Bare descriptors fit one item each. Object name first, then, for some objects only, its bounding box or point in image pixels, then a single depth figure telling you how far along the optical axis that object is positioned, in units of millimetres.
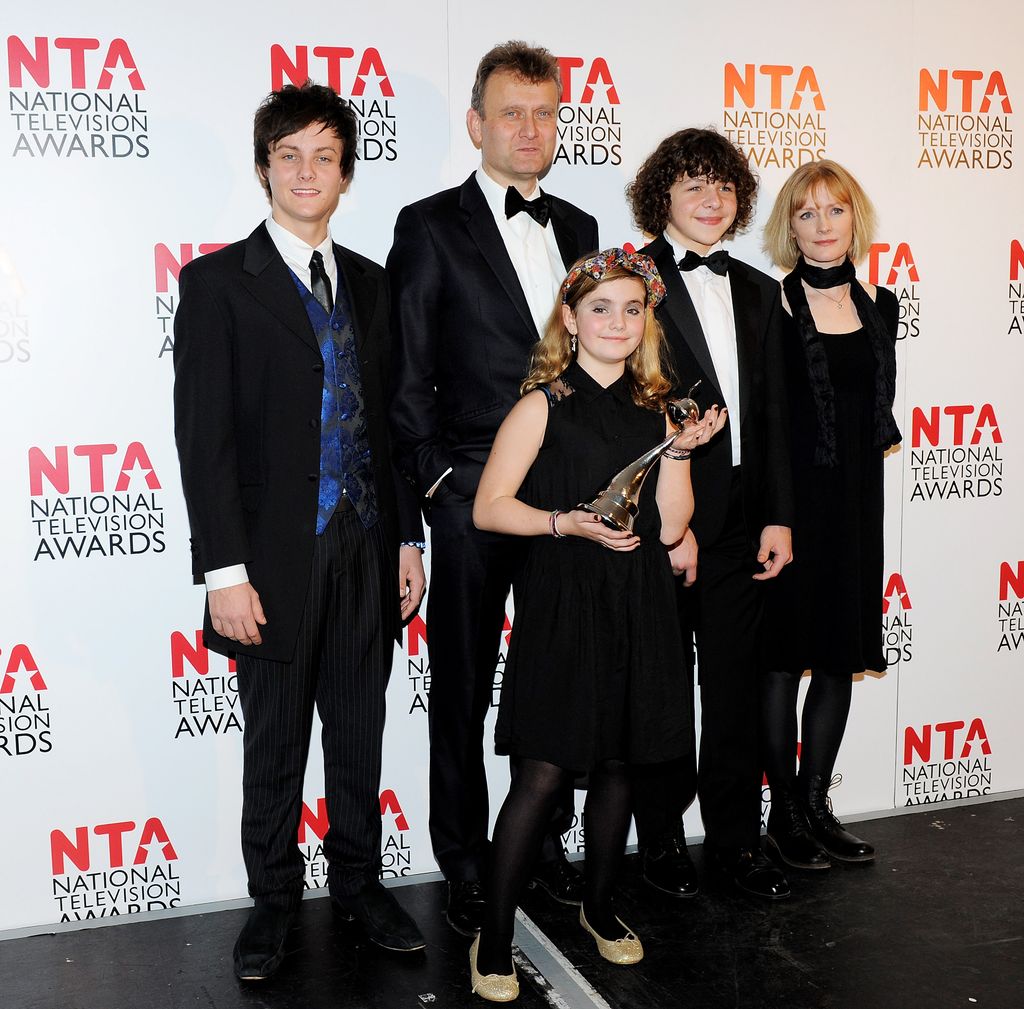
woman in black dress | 3266
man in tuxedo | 2932
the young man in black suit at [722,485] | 3074
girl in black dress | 2572
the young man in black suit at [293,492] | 2691
